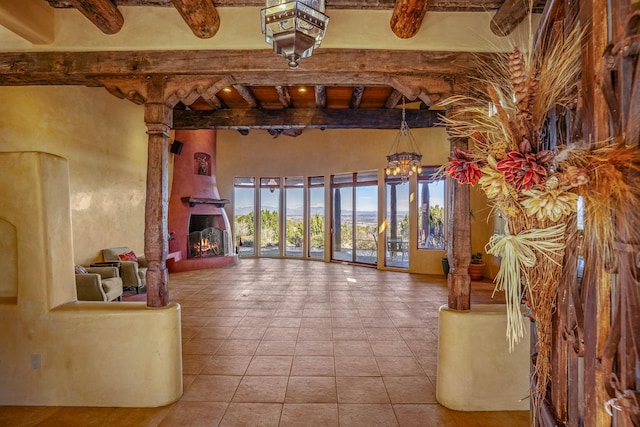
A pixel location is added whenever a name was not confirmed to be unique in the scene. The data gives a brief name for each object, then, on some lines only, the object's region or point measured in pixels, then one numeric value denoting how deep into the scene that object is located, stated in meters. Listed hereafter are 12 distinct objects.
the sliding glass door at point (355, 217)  9.62
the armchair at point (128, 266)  5.81
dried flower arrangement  0.98
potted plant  7.66
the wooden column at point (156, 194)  2.82
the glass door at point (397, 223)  8.90
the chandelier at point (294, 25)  1.82
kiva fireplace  8.45
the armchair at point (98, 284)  4.47
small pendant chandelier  6.33
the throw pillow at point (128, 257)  6.15
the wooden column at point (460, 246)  2.75
